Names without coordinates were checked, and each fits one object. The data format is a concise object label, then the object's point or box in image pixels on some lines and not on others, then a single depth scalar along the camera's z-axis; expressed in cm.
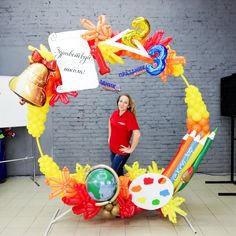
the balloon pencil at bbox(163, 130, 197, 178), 346
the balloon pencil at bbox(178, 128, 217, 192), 346
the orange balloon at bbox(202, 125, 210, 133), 348
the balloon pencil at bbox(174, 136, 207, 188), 344
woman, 357
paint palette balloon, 332
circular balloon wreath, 310
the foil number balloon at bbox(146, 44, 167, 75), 323
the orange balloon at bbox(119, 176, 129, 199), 334
